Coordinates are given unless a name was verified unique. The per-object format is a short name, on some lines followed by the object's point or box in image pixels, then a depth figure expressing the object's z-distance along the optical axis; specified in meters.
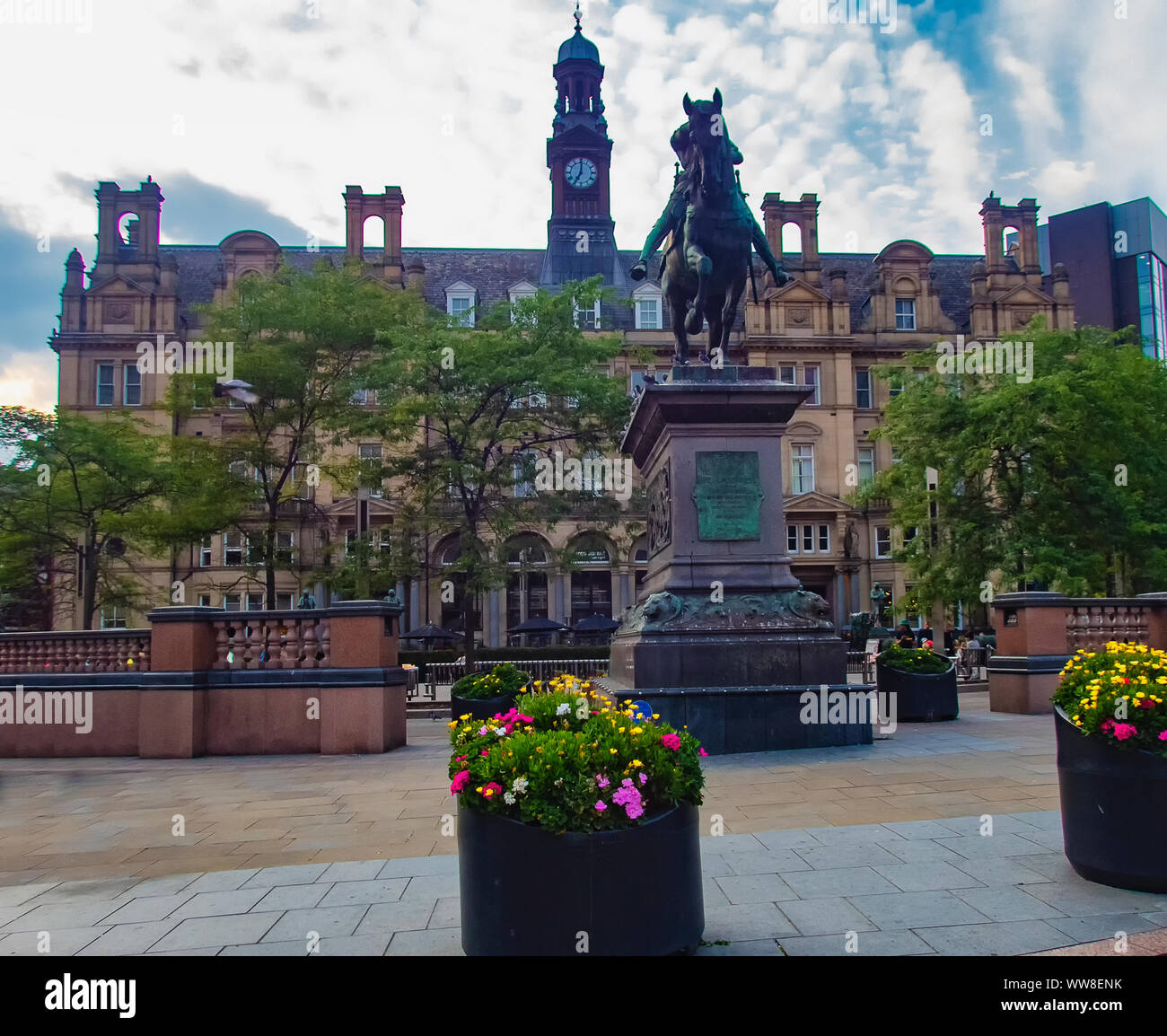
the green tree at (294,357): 26.81
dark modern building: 65.94
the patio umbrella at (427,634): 38.70
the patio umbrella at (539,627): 40.22
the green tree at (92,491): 27.30
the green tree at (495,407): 25.98
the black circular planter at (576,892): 4.09
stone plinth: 10.92
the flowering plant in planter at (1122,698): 5.26
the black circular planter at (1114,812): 5.19
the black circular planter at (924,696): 14.24
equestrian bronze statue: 12.46
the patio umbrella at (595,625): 40.53
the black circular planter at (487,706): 13.50
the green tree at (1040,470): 27.39
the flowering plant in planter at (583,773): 4.19
